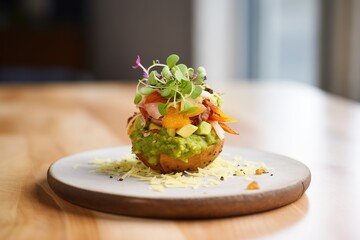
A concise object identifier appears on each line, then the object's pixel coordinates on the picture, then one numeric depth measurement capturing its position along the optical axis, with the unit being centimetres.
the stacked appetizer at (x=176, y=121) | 104
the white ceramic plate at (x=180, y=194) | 88
